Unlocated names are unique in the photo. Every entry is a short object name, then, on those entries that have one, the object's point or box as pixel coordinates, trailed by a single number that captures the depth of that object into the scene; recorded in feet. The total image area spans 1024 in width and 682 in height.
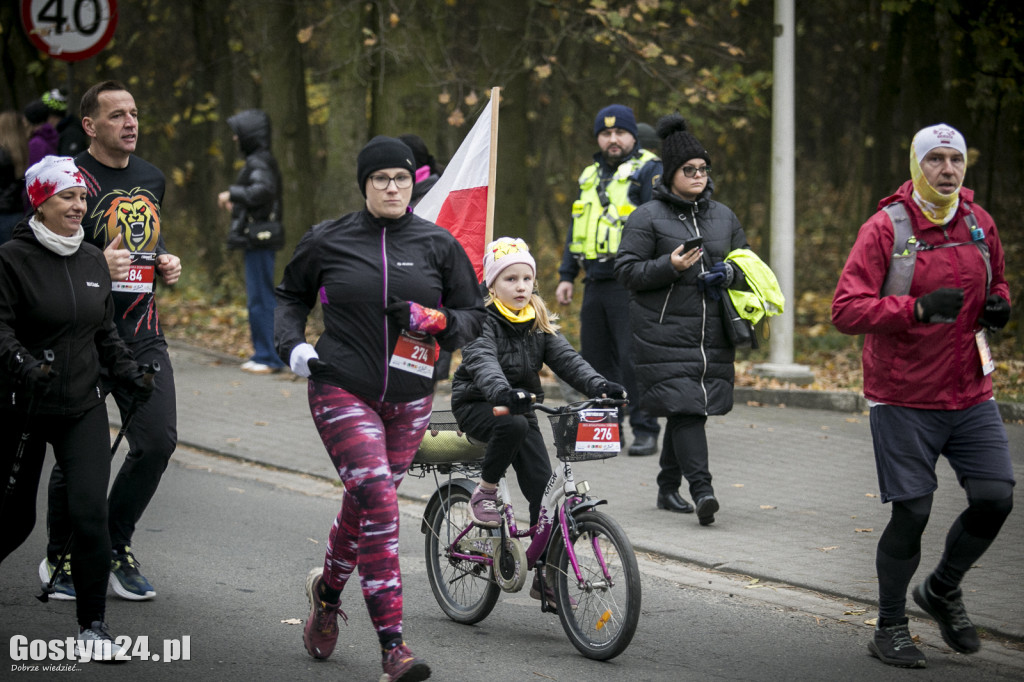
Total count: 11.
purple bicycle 33.68
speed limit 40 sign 67.92
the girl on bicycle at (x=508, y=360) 36.65
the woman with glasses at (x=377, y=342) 31.99
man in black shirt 38.68
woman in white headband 33.12
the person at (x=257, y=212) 85.30
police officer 59.47
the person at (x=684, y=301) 49.08
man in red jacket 33.78
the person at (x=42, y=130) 86.38
